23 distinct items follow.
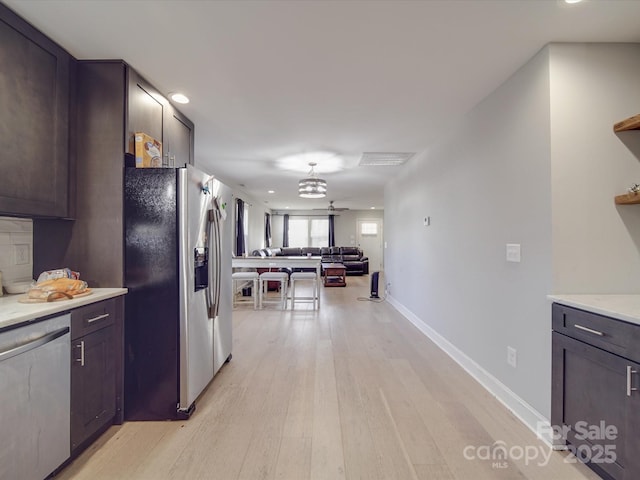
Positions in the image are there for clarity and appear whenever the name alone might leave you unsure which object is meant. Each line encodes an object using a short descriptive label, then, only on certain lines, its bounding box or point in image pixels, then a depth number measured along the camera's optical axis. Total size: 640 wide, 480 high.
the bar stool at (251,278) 5.17
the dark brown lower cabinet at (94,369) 1.61
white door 12.26
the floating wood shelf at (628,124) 1.62
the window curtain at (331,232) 12.06
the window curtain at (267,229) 10.91
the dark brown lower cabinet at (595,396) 1.31
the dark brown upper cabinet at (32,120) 1.58
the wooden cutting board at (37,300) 1.56
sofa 10.02
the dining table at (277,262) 5.32
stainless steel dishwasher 1.25
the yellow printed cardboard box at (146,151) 2.08
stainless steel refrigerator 1.97
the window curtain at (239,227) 7.12
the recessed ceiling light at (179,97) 2.48
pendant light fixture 4.44
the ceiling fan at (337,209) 9.55
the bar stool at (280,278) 5.25
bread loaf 1.58
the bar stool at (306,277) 5.19
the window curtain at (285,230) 12.13
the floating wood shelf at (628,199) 1.63
